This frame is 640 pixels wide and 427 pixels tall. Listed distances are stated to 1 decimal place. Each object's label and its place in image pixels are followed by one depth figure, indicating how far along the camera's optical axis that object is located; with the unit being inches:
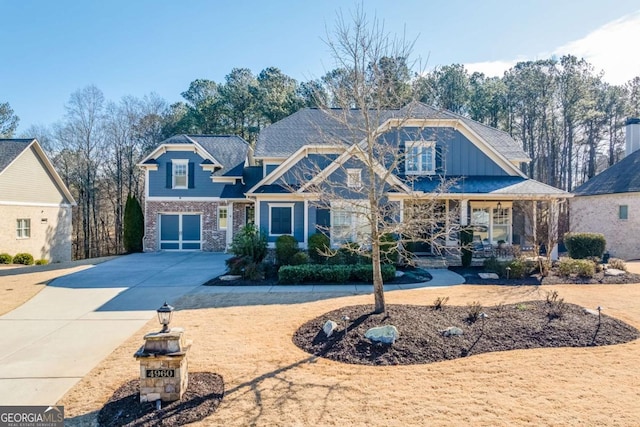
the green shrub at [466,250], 542.9
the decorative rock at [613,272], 485.4
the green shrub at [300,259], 525.0
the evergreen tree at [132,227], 823.1
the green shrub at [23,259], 740.0
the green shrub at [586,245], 569.0
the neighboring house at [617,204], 772.0
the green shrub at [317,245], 544.7
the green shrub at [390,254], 521.3
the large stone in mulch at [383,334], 228.7
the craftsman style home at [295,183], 603.5
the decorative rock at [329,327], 250.2
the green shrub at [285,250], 547.8
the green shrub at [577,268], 472.4
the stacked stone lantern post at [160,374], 163.6
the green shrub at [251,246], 524.1
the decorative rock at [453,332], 241.0
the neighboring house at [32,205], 757.3
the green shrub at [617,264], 515.3
